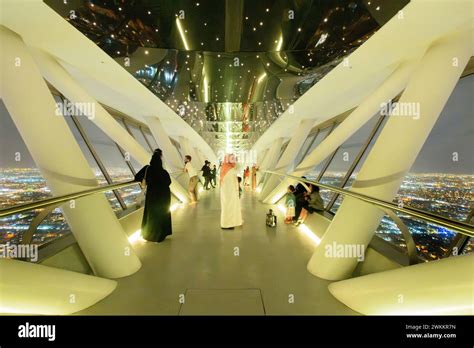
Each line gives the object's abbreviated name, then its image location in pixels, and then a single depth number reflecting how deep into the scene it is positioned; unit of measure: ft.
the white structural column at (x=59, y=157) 8.02
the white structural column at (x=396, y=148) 8.46
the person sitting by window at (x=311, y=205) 16.84
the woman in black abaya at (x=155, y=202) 12.96
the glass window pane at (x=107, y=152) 19.13
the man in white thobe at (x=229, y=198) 16.18
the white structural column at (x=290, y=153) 28.76
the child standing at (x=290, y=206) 17.58
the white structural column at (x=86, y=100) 11.38
